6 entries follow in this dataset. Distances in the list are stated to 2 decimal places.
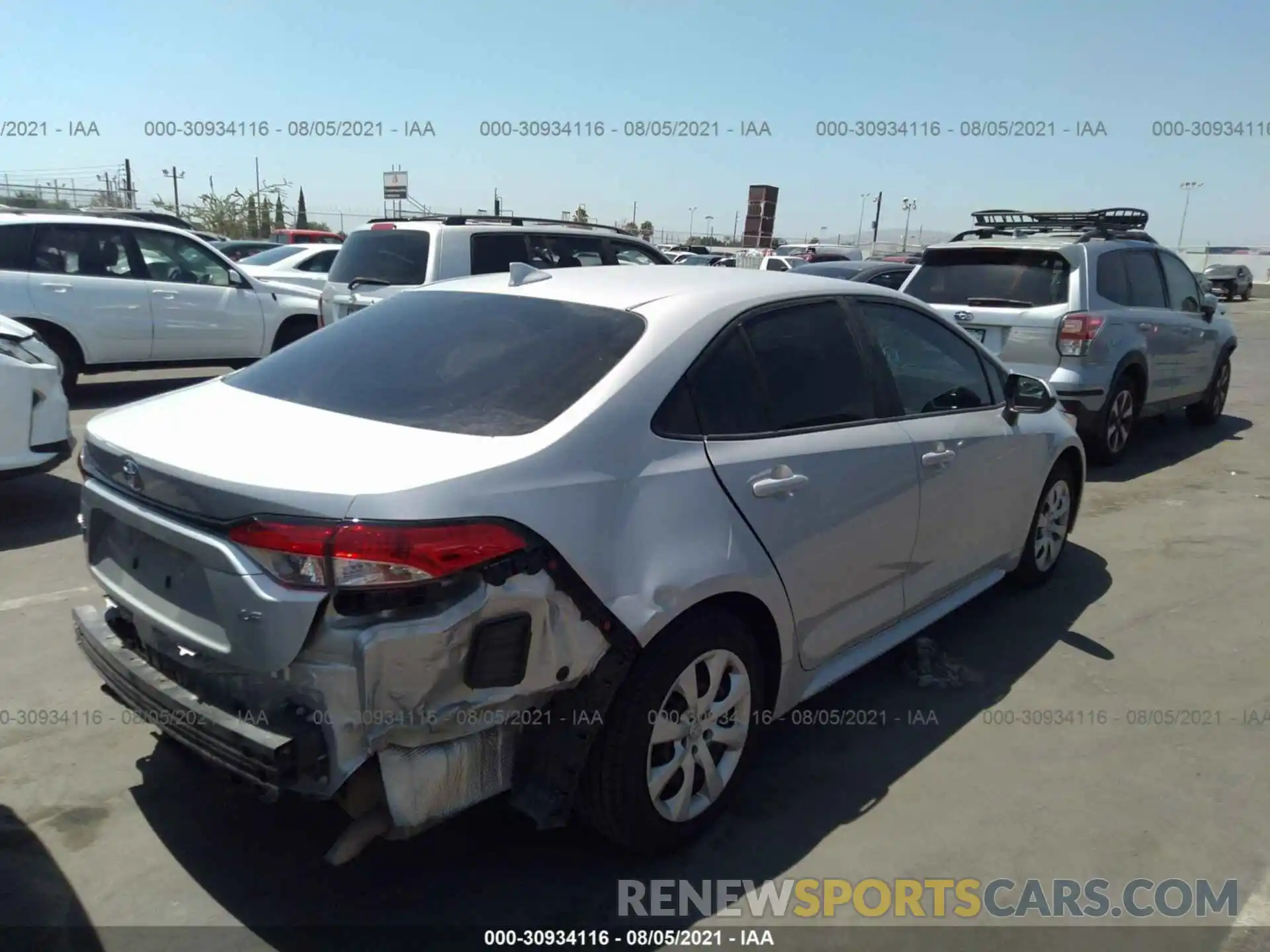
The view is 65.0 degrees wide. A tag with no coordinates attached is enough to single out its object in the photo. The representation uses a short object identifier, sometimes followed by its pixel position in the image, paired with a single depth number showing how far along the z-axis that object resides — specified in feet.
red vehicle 73.56
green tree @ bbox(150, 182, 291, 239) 140.15
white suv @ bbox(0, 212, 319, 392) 29.45
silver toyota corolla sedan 7.71
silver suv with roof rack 24.67
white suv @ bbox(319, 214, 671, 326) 26.43
